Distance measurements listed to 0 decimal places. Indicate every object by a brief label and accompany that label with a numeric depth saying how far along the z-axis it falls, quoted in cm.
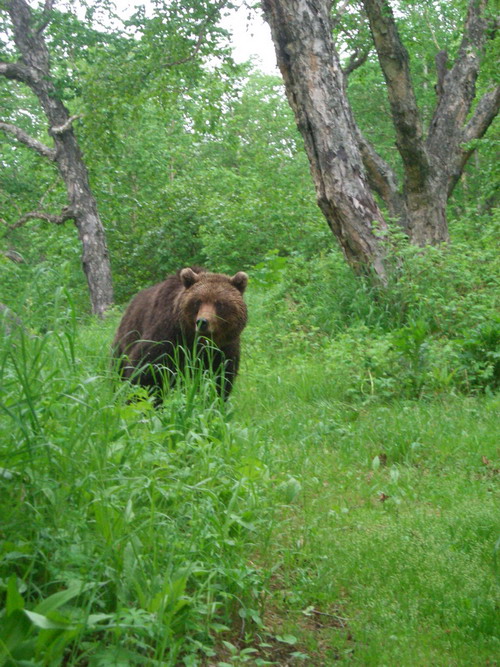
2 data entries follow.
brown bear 708
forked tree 982
